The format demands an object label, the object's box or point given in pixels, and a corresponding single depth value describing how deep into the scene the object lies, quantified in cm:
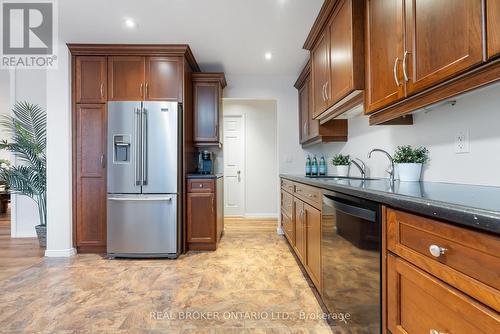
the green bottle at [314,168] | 344
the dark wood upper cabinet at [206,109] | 364
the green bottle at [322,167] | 350
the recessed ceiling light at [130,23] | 259
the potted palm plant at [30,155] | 321
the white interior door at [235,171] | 552
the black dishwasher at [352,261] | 111
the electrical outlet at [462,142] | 135
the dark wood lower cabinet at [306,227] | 188
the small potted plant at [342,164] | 278
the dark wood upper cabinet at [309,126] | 297
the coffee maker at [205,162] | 386
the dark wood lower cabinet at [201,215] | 319
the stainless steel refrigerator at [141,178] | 289
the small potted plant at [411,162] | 167
